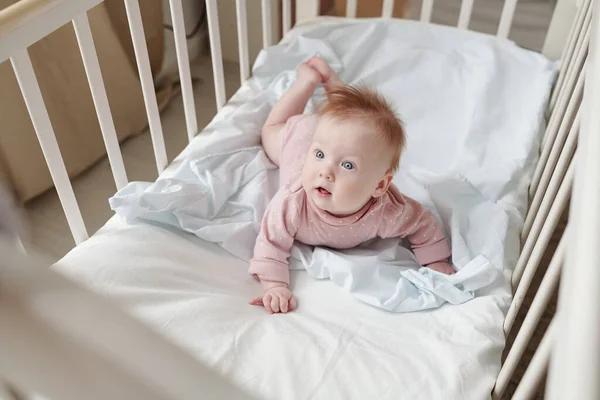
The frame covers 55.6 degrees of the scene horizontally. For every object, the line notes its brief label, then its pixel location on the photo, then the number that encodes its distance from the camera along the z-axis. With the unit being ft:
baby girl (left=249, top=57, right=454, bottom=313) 2.78
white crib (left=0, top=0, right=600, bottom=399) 0.91
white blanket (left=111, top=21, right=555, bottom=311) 2.97
